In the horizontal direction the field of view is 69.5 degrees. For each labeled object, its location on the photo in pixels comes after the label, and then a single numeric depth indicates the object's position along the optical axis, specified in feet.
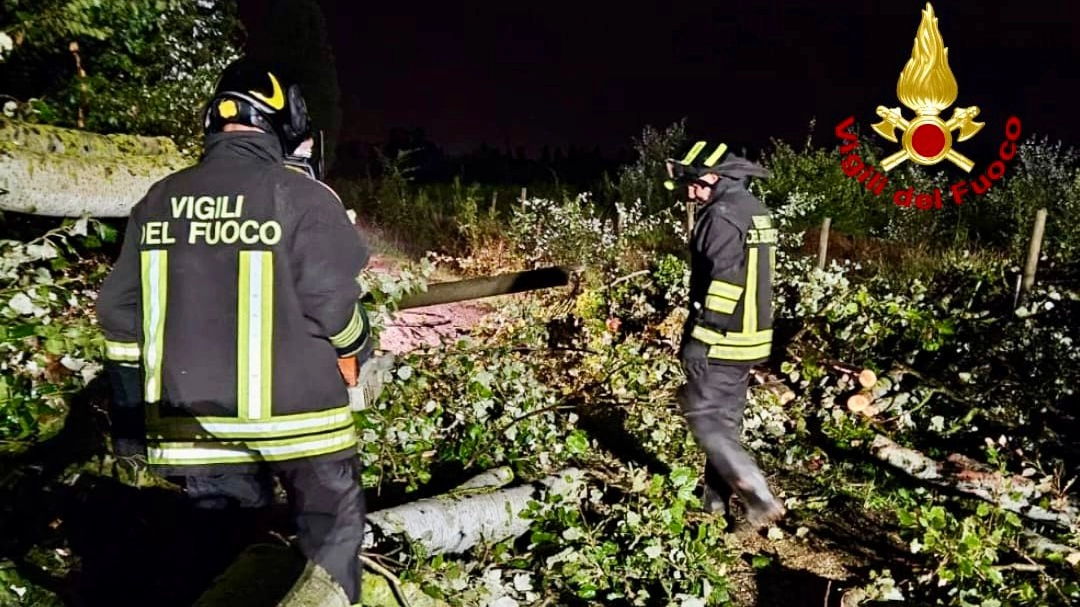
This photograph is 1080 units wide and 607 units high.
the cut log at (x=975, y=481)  14.28
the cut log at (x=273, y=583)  7.43
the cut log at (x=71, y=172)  11.71
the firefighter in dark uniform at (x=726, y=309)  12.78
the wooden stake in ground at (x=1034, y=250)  19.01
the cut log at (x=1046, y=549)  12.16
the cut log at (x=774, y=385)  19.08
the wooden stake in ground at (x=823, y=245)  22.35
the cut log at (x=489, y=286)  15.75
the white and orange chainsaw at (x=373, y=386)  12.71
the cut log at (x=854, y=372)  18.30
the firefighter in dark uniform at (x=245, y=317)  7.39
